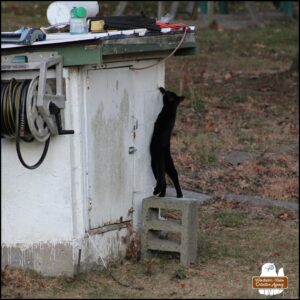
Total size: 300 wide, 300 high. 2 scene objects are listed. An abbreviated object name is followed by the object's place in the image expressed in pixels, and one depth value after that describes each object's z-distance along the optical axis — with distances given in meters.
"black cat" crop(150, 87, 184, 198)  15.15
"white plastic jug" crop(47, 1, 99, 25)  15.90
